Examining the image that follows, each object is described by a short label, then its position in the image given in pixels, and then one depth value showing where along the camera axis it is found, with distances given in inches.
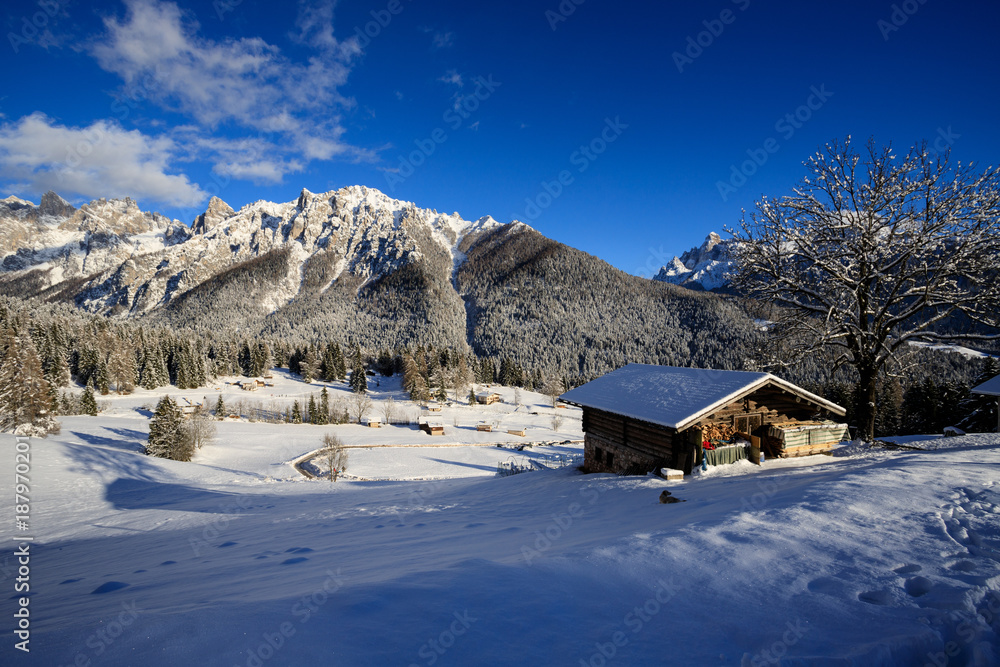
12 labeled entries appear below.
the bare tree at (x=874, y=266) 416.8
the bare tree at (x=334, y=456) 1394.7
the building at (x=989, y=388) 788.3
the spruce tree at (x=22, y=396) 1064.8
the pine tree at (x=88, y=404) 2187.5
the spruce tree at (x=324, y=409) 2512.2
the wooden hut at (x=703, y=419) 513.3
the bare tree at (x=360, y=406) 2800.2
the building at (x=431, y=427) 2410.2
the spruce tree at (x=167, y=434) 1473.9
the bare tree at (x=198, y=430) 1612.9
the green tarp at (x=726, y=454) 508.7
